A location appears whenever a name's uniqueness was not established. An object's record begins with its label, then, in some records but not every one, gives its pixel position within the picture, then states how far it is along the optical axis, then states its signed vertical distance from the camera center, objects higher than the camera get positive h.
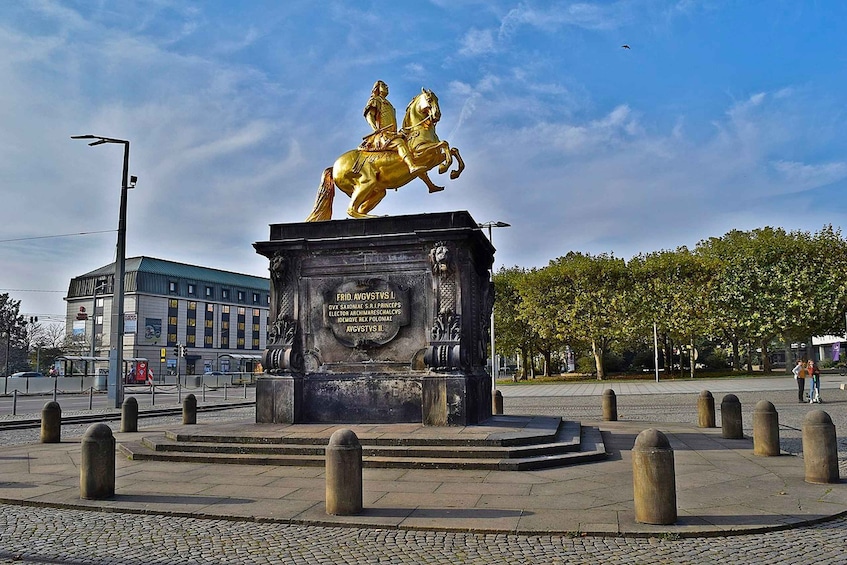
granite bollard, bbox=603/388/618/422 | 17.86 -1.59
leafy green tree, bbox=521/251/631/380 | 52.19 +3.48
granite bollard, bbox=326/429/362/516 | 7.82 -1.44
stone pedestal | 13.32 +0.54
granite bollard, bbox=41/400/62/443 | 15.05 -1.52
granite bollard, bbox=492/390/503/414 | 18.48 -1.45
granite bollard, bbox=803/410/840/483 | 9.31 -1.43
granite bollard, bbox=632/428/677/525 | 7.27 -1.46
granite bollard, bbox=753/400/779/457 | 11.72 -1.46
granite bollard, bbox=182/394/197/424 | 17.34 -1.42
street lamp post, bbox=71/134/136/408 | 25.11 +1.18
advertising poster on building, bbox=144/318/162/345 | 83.38 +2.66
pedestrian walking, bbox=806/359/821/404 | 25.35 -1.44
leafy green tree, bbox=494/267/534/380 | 59.12 +2.28
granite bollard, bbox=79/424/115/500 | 8.82 -1.42
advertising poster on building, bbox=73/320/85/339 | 77.99 +2.80
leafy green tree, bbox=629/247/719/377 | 51.62 +4.00
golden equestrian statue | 14.90 +4.20
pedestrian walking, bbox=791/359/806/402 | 25.89 -1.17
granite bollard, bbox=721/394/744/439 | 13.97 -1.48
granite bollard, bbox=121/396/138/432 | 16.86 -1.54
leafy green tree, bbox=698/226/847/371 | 49.69 +4.04
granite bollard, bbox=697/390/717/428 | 16.36 -1.56
